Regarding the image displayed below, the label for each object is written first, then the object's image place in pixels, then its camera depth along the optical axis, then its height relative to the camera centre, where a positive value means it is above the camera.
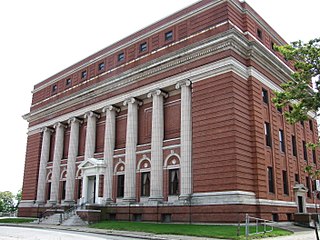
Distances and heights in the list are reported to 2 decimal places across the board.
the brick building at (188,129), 29.14 +7.28
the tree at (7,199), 133.89 +1.20
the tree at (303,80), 20.03 +7.14
